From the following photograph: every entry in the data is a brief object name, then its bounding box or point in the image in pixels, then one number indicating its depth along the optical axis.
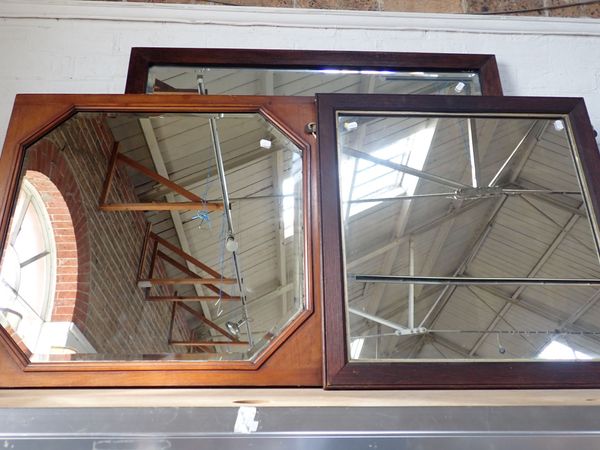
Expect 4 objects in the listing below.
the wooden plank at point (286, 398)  1.04
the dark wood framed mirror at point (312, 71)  1.86
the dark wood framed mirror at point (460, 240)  1.38
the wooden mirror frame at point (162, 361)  1.35
